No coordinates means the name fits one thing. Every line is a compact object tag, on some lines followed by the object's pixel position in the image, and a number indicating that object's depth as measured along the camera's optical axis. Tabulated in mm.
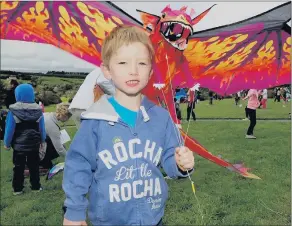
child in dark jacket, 3348
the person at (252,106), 4957
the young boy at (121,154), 1307
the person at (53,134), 3930
